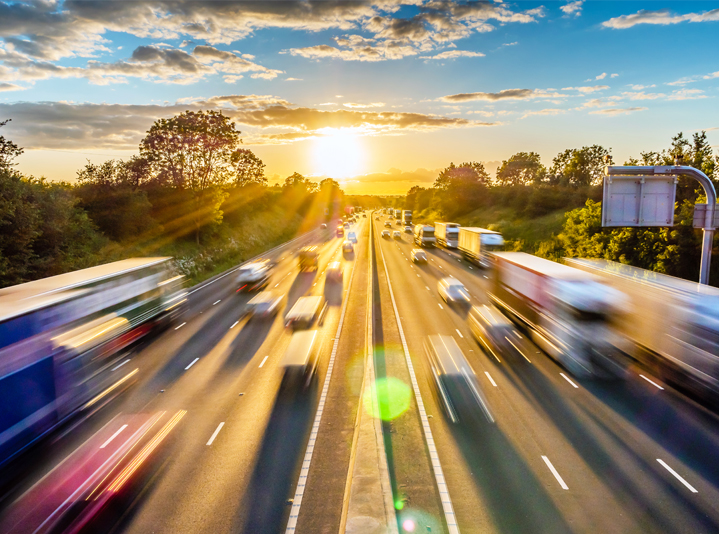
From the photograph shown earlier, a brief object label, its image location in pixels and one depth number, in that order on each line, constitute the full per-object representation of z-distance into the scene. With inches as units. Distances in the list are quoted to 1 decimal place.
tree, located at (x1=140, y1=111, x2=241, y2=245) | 1879.9
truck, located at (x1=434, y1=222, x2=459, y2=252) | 2327.8
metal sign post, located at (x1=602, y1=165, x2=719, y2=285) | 741.9
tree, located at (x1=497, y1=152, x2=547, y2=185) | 5452.8
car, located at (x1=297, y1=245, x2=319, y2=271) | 1749.5
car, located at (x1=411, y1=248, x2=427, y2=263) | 1805.0
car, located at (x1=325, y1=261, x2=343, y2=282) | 1477.6
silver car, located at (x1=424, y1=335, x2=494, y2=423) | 548.0
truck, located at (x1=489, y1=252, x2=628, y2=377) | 637.9
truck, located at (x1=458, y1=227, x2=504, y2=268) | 1683.1
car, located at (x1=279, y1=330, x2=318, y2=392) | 634.8
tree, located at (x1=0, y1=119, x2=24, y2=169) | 978.5
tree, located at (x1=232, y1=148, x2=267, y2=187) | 3233.3
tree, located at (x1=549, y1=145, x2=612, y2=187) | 3740.2
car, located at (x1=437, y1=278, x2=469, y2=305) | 1115.9
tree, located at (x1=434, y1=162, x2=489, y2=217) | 4409.5
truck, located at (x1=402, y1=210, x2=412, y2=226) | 4174.2
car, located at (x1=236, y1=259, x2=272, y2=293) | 1368.1
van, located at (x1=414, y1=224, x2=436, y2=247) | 2541.8
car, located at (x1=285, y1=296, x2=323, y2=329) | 894.4
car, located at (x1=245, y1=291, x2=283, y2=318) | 1026.1
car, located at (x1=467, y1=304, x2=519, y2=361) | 788.6
